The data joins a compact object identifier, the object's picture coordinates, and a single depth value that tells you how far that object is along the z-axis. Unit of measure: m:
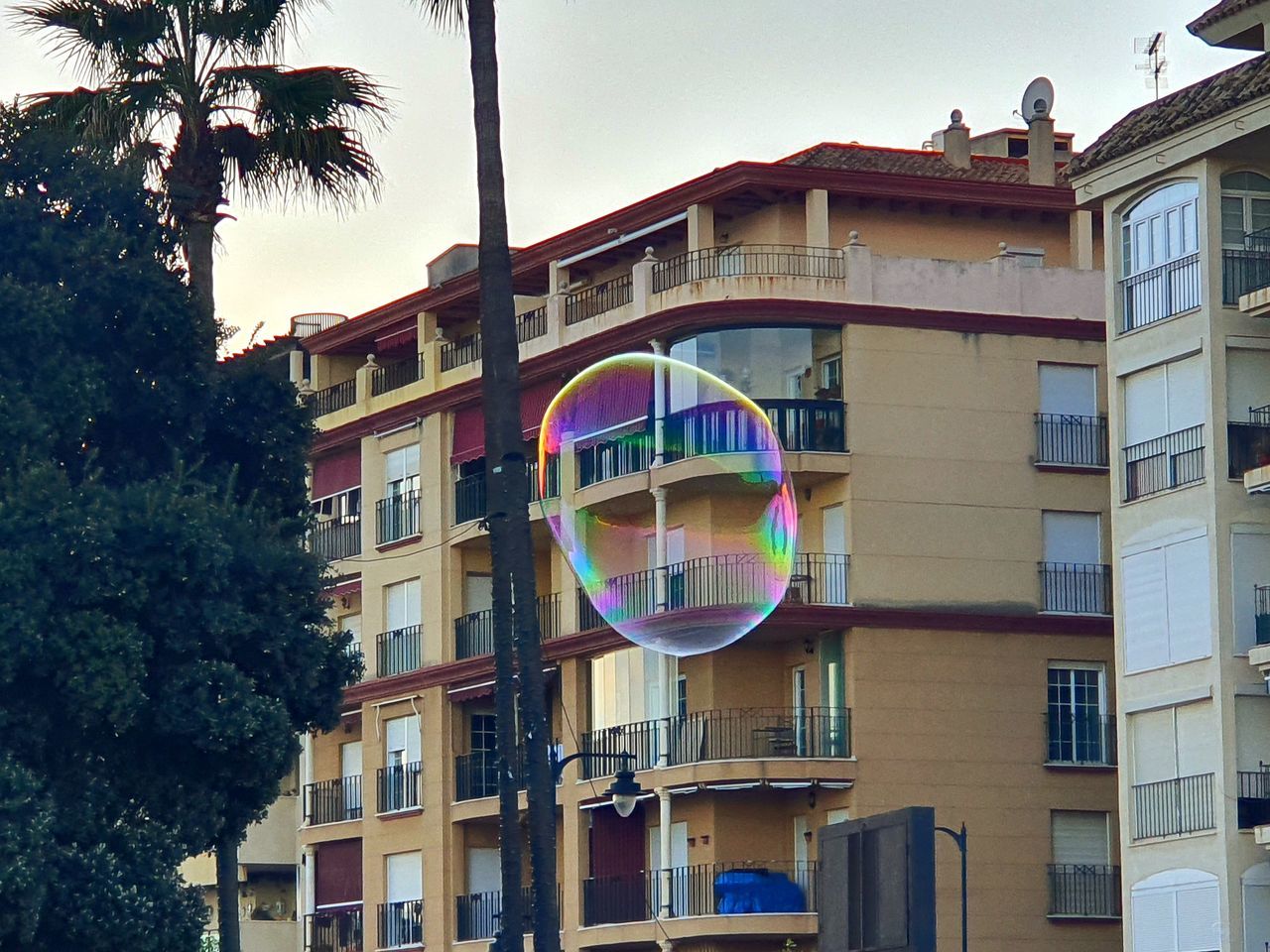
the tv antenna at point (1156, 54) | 54.47
